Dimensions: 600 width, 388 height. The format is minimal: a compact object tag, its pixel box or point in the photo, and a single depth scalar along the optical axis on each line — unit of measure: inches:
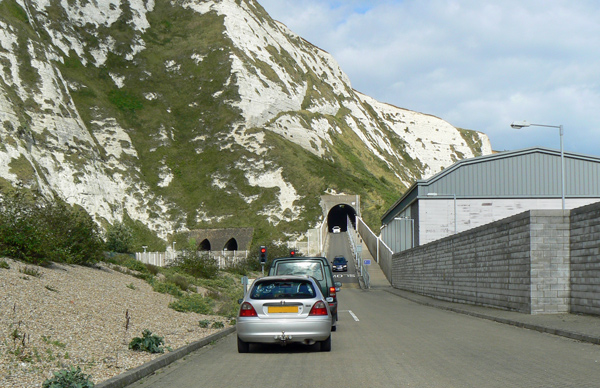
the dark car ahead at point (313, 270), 609.6
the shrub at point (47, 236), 658.8
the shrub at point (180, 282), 957.1
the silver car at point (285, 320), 426.3
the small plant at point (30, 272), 583.8
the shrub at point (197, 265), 1334.9
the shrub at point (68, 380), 261.4
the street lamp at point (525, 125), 1016.9
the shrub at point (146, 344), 402.9
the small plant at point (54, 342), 368.2
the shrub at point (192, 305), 707.9
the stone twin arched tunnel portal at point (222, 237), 3272.6
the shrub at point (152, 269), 1039.1
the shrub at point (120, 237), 2385.6
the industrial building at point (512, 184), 1857.8
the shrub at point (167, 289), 826.0
